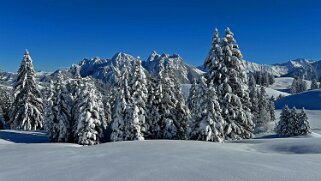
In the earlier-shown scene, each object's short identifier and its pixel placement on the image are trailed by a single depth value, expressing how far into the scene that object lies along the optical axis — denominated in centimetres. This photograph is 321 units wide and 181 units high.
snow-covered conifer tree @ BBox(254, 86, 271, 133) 6921
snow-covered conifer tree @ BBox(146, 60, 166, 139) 3900
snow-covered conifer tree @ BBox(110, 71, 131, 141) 3772
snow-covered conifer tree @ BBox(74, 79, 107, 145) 3797
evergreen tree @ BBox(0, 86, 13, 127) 6206
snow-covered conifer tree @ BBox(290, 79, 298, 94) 17126
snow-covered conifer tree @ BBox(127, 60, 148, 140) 3703
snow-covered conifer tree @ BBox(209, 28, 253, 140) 3089
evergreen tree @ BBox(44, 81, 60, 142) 4169
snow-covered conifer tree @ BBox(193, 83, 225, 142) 2912
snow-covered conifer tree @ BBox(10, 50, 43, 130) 4928
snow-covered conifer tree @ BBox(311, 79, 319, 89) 15892
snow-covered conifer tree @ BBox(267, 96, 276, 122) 7988
